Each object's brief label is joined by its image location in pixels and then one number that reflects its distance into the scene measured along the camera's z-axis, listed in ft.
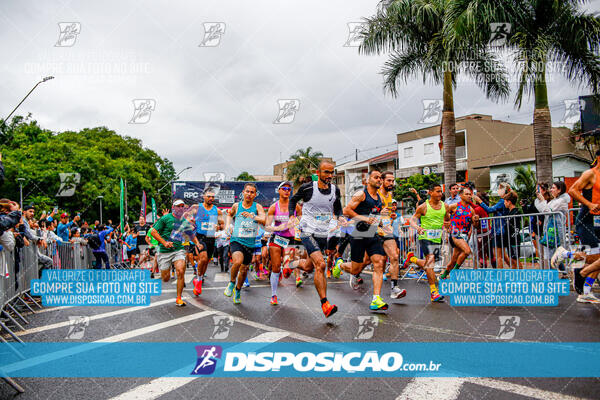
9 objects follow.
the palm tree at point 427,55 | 56.34
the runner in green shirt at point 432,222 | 28.12
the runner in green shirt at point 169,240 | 29.09
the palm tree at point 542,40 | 43.98
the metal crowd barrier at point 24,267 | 22.43
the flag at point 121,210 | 89.35
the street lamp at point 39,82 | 59.84
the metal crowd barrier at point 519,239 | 27.86
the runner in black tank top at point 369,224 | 23.30
